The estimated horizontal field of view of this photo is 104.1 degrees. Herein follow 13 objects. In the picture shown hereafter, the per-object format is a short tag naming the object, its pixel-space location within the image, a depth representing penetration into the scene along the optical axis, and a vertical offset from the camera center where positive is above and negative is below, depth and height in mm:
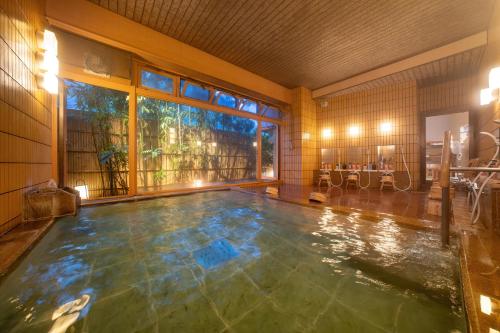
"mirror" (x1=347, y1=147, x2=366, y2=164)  6906 +361
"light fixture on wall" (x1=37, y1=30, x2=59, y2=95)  2838 +1557
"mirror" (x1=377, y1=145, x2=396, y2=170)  6301 +292
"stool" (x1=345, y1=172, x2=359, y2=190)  6617 -474
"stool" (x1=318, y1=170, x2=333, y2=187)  6980 -464
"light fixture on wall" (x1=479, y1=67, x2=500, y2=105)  2994 +1265
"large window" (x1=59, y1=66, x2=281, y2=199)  4621 +987
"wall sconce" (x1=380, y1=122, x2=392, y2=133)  6391 +1254
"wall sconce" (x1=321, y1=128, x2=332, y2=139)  7668 +1274
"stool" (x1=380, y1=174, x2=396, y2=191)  5992 -494
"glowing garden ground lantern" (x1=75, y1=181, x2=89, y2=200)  4261 -545
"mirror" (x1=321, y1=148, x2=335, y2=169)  7471 +289
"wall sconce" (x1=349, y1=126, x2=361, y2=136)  7027 +1256
